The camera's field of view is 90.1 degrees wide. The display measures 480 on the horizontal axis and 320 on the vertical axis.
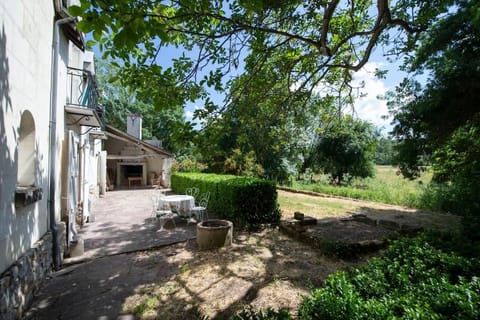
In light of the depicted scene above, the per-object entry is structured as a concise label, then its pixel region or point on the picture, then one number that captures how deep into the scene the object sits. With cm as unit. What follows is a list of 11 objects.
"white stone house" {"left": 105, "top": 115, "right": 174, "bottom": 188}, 1694
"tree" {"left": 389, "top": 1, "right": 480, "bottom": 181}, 455
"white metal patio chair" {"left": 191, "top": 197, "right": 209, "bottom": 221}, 749
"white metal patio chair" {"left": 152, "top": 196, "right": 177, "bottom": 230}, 717
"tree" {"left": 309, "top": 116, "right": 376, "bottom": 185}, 1759
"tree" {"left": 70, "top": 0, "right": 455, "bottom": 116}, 375
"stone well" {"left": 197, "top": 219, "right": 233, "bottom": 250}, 550
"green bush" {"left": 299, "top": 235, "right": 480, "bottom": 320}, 159
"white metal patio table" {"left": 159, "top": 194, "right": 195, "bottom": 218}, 761
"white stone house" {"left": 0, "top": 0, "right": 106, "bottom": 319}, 275
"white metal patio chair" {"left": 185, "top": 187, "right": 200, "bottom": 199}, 998
